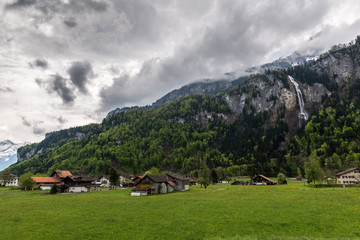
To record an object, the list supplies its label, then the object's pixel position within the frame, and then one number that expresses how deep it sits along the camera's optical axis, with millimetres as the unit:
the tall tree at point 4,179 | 126400
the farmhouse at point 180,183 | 80106
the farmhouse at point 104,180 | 123625
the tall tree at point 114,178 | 99000
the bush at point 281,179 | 97312
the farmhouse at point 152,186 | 65188
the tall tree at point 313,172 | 76188
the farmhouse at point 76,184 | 86312
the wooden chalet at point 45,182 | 102375
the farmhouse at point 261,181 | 102750
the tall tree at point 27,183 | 91406
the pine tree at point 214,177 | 120150
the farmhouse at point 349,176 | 83012
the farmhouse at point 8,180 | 126794
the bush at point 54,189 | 77525
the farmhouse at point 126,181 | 116025
